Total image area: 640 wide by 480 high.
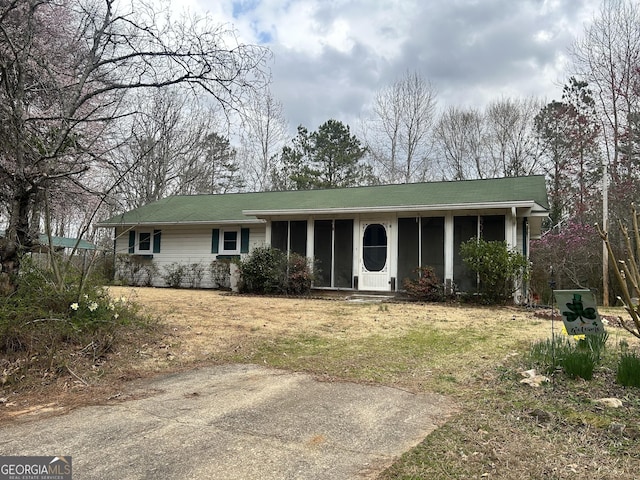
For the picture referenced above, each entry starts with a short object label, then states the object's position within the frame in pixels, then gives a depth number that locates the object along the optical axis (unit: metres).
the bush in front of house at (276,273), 13.02
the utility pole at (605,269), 13.79
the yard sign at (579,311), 4.32
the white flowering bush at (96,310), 4.98
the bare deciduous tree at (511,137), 24.70
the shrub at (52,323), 4.38
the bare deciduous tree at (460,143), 26.52
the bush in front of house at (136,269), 16.25
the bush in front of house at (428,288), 11.62
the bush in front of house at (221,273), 15.05
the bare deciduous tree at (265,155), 26.89
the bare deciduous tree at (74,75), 5.24
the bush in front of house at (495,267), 10.61
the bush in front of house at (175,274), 15.70
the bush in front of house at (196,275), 15.61
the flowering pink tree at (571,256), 16.94
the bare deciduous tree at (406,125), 26.44
